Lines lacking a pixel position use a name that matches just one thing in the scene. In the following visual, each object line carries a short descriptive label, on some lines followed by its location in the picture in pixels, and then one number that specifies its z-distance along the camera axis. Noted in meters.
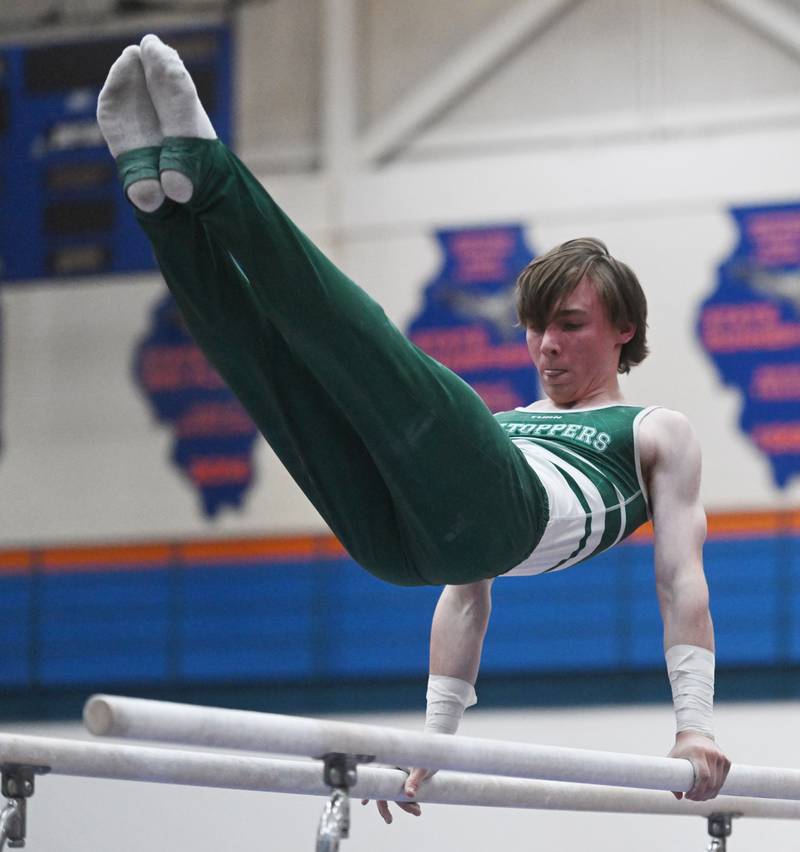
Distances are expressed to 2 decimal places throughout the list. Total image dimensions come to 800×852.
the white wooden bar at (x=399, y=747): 4.16
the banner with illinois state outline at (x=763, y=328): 13.66
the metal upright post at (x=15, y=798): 5.80
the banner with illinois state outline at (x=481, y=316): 14.35
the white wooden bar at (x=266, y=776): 5.70
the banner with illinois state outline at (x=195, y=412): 14.91
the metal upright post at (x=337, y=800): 5.26
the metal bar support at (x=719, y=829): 8.26
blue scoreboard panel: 15.46
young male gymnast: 5.19
